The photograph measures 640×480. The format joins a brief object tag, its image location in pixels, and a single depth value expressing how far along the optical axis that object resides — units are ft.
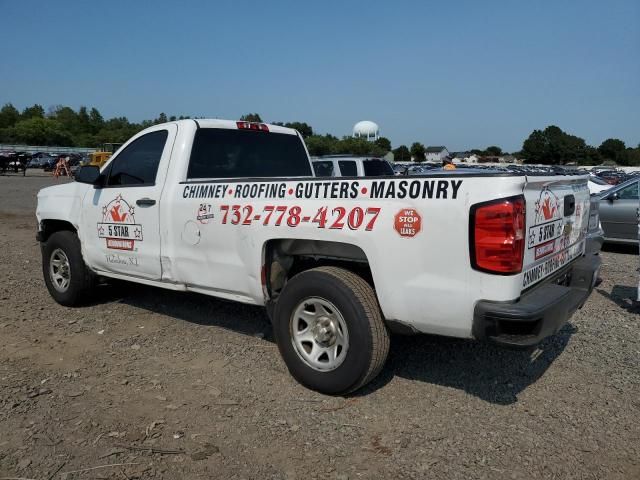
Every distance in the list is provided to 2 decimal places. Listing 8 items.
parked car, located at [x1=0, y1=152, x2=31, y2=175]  118.62
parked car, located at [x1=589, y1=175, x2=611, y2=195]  47.05
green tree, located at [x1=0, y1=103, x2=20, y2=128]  382.83
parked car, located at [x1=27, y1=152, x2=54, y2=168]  167.12
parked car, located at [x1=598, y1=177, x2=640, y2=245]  30.89
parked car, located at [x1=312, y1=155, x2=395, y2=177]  43.88
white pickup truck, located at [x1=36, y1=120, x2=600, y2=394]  9.55
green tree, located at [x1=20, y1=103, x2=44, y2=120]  420.23
